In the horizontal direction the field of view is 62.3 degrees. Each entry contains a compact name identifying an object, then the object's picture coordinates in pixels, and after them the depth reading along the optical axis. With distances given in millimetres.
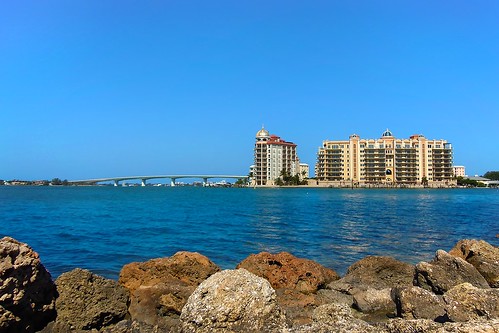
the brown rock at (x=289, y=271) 11242
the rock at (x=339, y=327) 5023
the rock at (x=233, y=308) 5734
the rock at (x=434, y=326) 4127
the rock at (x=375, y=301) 9409
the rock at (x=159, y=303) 8484
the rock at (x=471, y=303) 7125
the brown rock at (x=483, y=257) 11530
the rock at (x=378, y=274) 11336
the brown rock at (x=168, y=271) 10578
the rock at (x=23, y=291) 7258
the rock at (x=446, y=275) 10070
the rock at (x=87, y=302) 8109
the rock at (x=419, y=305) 7777
